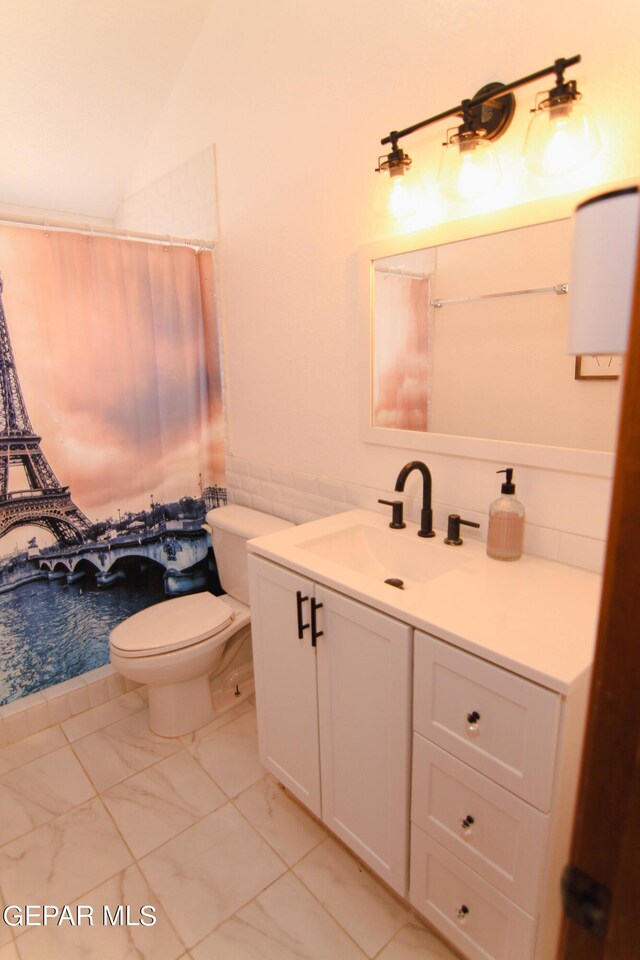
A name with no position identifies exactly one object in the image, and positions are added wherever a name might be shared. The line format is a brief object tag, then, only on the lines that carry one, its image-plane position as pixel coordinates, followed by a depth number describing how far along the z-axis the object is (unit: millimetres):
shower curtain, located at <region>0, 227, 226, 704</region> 1900
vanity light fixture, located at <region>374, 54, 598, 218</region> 1073
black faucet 1445
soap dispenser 1321
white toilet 1857
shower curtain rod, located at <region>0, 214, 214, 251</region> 1838
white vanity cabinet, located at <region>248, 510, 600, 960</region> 933
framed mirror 1212
